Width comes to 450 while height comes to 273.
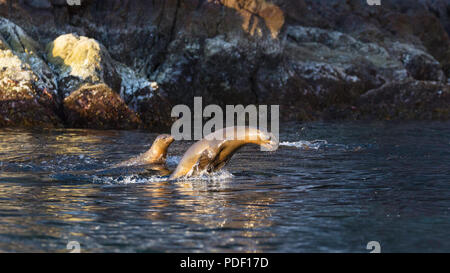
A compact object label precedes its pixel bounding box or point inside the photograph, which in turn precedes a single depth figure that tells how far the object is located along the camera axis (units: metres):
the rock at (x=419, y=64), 27.02
